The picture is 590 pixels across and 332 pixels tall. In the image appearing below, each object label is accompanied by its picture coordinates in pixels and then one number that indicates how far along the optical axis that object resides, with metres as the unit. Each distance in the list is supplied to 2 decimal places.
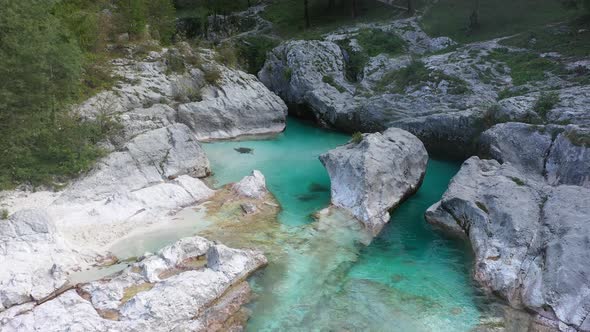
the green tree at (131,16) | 37.16
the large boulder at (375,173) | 23.19
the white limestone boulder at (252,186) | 24.56
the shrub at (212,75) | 37.59
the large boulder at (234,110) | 34.50
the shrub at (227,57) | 41.09
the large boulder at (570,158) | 22.14
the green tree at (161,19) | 42.97
